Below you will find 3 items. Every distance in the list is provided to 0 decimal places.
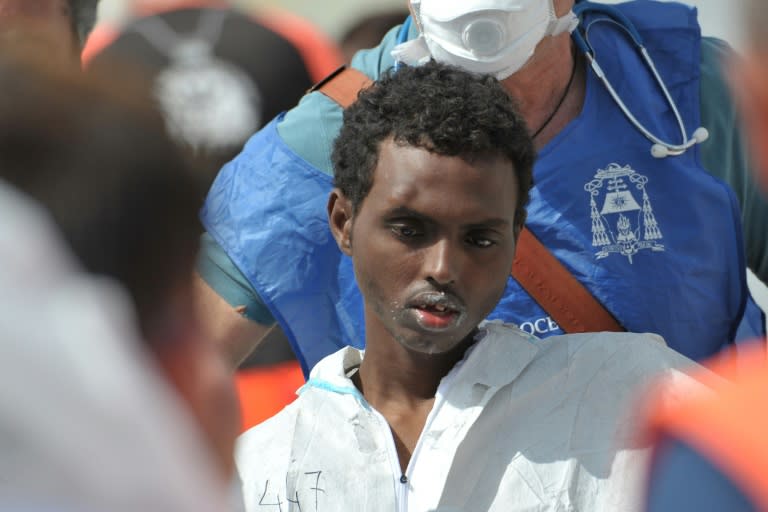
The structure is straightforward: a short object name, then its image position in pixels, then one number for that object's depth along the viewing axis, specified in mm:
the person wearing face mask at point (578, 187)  5480
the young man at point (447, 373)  4414
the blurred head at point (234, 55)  8617
